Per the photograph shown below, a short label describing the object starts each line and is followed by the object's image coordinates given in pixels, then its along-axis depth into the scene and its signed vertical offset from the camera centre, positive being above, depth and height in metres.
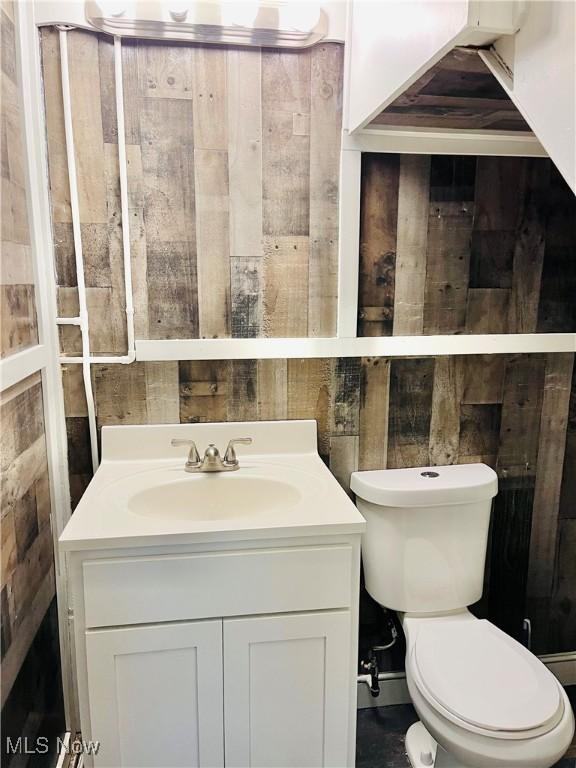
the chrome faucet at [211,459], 1.61 -0.50
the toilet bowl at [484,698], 1.28 -0.98
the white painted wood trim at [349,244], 1.67 +0.11
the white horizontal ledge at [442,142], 1.65 +0.40
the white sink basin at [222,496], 1.58 -0.60
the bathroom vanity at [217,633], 1.28 -0.81
